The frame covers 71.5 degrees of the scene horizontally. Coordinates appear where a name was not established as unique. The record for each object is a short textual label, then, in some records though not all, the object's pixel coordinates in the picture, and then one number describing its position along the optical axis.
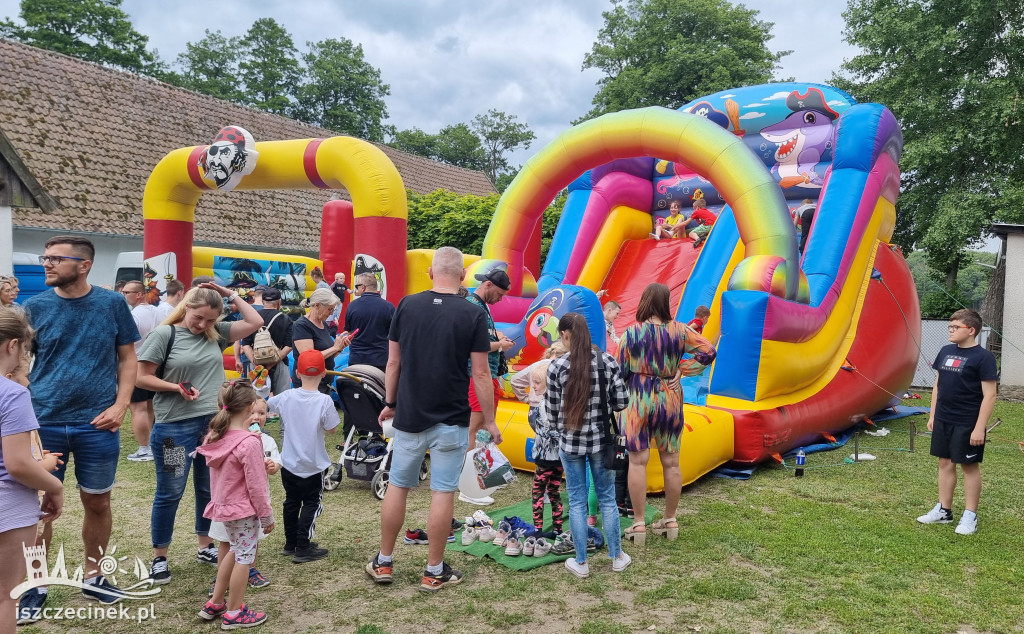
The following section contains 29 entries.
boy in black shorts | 4.43
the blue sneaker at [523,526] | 4.06
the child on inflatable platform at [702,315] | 6.24
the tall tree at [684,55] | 21.94
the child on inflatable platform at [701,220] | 8.64
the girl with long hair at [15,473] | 2.24
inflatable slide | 5.82
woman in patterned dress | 4.18
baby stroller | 5.08
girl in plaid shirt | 3.68
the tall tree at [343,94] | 33.16
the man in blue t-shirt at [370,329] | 5.72
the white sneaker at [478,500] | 4.73
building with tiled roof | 13.23
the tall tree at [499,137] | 44.38
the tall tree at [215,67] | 30.52
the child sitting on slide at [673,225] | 8.93
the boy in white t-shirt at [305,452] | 3.77
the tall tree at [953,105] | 12.73
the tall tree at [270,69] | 32.28
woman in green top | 3.46
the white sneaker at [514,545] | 3.97
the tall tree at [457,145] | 41.06
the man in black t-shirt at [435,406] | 3.51
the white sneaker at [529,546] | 3.96
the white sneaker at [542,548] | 3.97
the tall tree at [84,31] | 23.83
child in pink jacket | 3.05
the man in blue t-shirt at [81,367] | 3.10
